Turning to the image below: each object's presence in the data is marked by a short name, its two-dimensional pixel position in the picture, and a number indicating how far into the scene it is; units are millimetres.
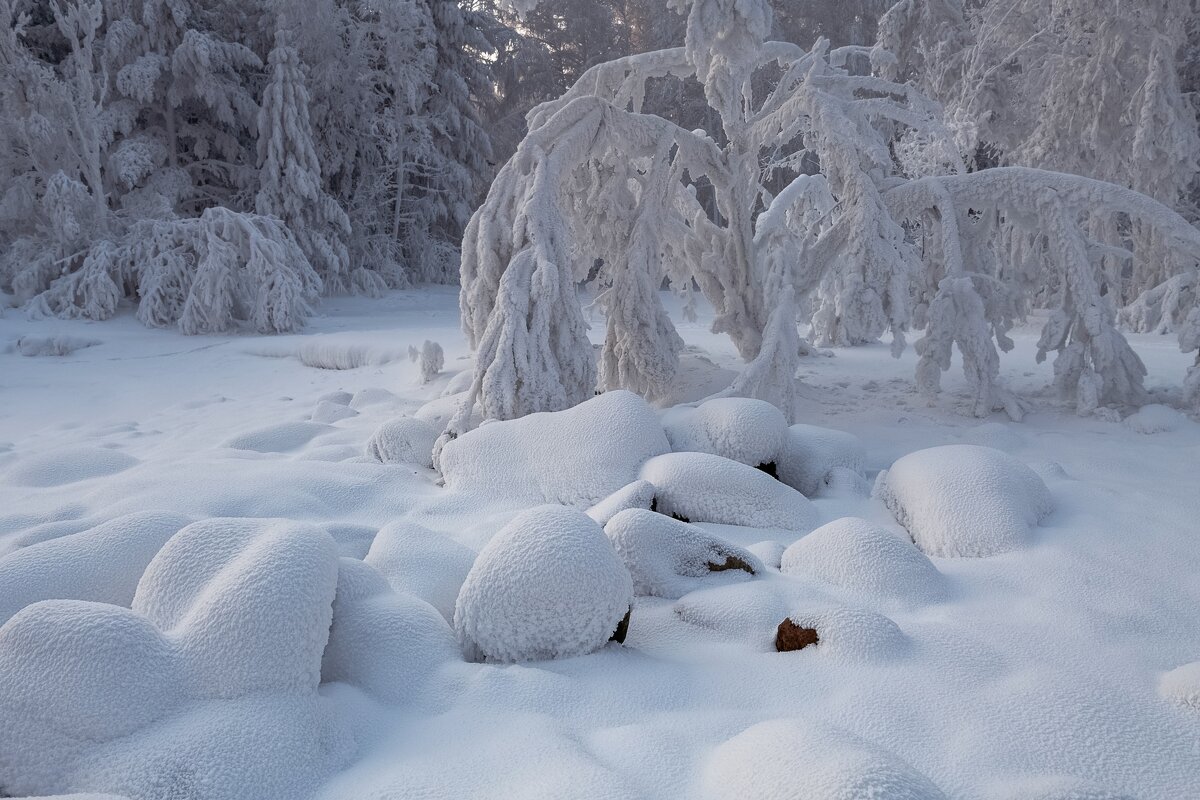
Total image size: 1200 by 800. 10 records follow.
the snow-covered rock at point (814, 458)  3504
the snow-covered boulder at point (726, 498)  2938
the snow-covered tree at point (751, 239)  4184
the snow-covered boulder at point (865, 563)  2211
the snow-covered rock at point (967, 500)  2574
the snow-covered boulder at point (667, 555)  2279
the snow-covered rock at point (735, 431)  3445
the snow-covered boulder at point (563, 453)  3246
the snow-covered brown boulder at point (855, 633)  1824
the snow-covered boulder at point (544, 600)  1807
